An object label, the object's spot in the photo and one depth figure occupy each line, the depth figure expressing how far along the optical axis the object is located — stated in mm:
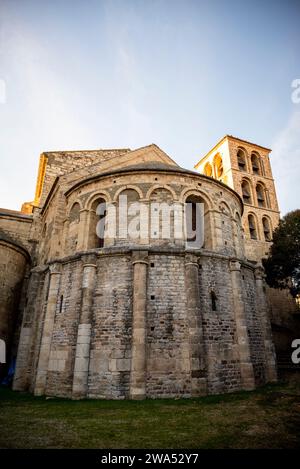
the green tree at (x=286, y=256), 19641
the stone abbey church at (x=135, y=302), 9586
